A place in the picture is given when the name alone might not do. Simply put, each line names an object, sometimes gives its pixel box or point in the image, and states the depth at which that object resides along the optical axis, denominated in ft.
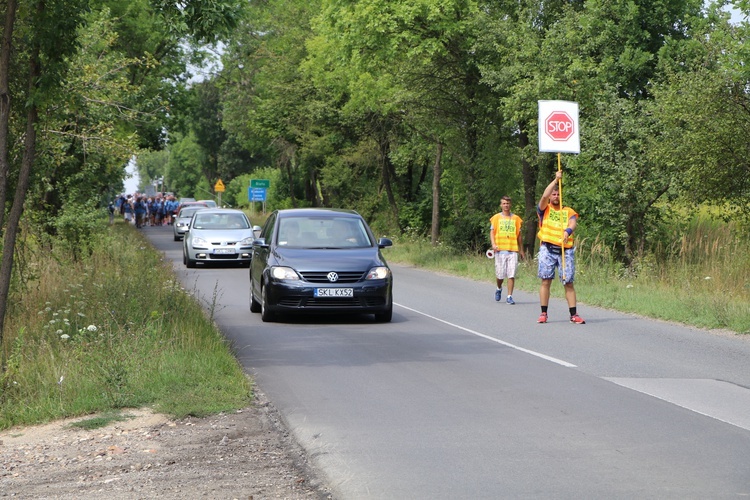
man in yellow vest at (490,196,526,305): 66.54
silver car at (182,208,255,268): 102.73
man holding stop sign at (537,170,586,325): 54.13
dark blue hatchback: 53.31
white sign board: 67.92
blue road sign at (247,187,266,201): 225.76
